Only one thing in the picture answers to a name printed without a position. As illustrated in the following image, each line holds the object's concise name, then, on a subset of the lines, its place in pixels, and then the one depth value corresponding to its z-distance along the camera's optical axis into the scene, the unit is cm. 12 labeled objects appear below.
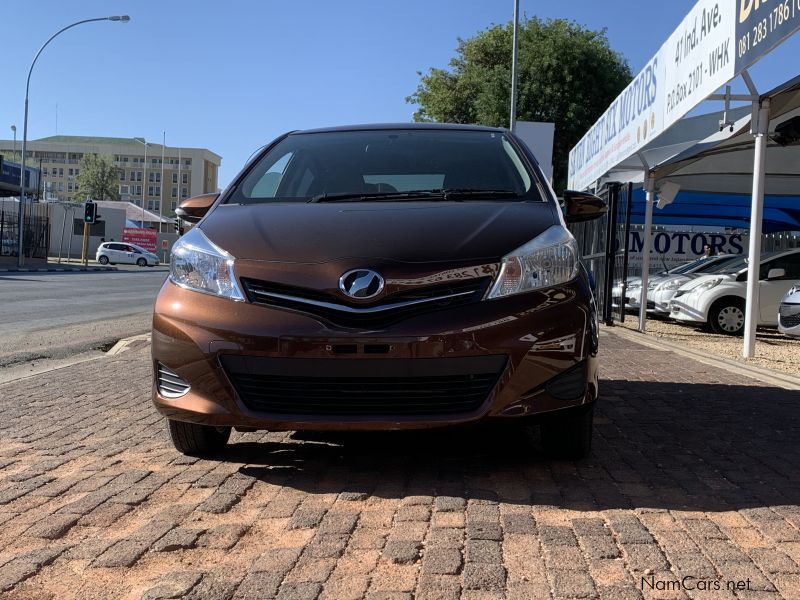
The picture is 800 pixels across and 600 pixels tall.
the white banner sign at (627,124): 1025
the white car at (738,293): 1155
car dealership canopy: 720
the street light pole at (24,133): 3087
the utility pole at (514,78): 2502
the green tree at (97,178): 10600
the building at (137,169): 13312
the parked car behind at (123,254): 5075
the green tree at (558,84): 3250
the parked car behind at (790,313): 966
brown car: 302
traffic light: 4056
